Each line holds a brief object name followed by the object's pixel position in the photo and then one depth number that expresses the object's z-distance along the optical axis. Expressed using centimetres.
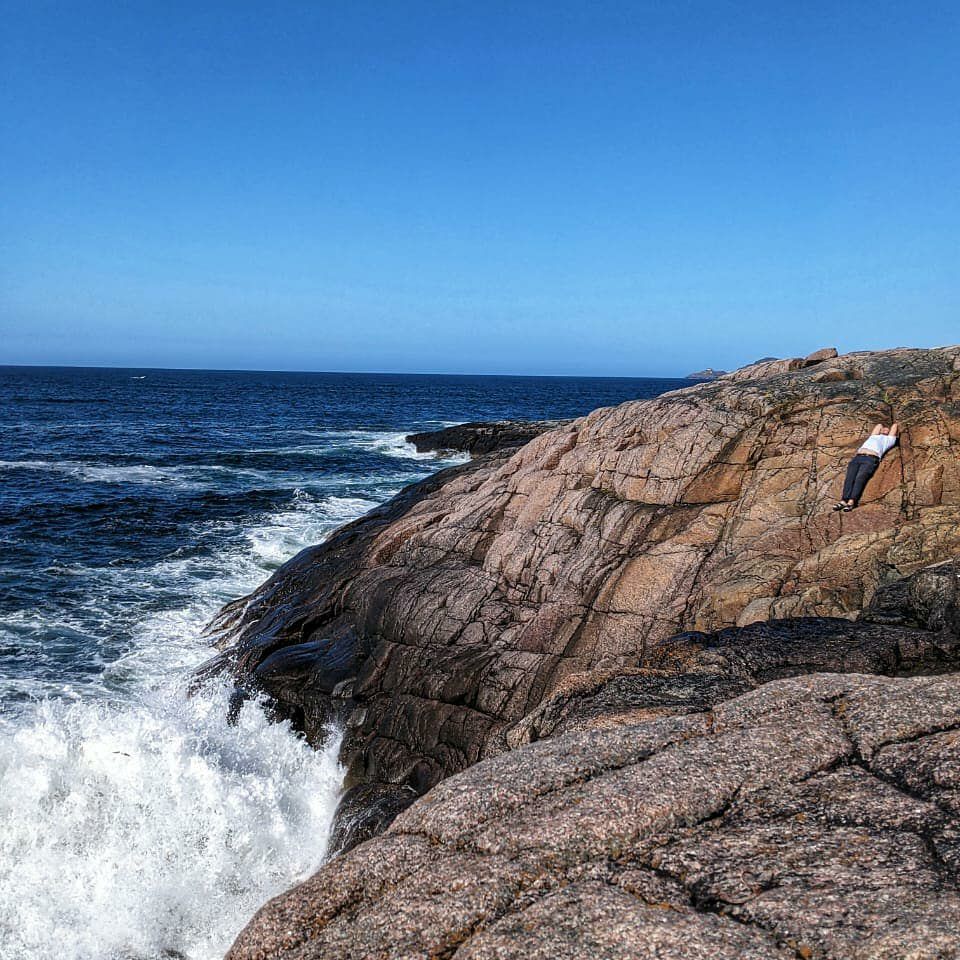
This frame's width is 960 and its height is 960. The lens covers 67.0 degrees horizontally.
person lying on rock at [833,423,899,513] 1611
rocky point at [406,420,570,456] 6084
